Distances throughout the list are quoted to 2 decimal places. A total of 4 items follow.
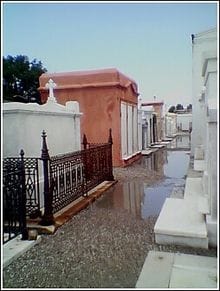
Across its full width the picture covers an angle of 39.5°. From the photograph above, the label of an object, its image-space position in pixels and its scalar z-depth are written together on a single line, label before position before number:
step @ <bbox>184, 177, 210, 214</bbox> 4.21
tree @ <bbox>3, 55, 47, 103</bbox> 24.29
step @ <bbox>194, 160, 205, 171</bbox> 6.55
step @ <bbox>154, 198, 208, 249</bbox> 3.91
